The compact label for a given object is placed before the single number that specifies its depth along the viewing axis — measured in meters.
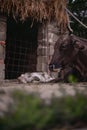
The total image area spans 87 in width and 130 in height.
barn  9.73
